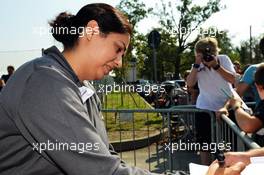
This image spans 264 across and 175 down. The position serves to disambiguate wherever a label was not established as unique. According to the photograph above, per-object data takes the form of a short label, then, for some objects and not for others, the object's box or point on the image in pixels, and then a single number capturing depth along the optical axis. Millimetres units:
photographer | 3226
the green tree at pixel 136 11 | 24491
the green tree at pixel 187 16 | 30419
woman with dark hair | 1006
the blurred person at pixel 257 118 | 2053
